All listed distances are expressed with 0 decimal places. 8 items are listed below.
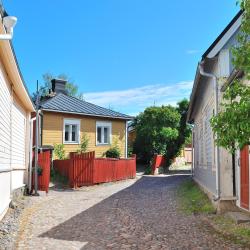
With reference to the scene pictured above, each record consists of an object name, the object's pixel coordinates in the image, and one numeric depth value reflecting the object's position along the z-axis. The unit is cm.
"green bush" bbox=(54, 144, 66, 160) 1669
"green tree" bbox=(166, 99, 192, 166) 2242
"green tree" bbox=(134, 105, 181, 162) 2197
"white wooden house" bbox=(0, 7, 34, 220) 617
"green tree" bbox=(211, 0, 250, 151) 386
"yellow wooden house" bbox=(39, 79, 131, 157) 1677
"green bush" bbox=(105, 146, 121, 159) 1857
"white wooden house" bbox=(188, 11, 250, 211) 657
